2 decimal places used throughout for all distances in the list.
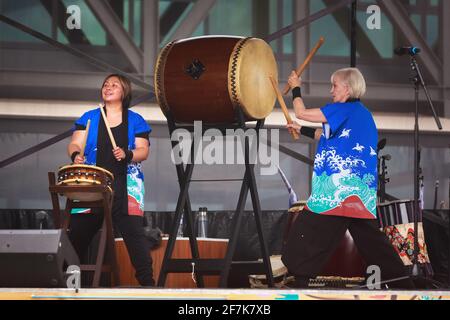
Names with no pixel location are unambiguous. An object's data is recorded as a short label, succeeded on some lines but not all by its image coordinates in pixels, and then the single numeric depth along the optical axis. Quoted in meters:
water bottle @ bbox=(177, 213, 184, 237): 12.42
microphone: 10.50
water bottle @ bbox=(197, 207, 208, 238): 12.88
